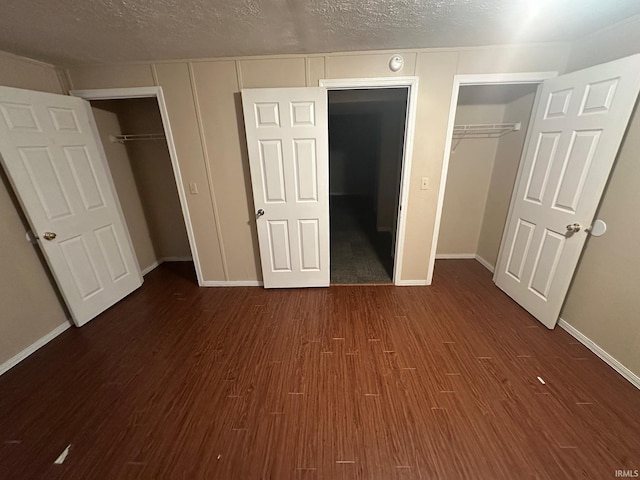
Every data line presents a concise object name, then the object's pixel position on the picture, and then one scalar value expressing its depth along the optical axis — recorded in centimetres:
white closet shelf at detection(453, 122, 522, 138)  280
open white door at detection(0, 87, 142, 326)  192
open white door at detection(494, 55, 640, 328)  168
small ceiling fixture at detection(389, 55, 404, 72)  214
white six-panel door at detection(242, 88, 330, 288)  227
